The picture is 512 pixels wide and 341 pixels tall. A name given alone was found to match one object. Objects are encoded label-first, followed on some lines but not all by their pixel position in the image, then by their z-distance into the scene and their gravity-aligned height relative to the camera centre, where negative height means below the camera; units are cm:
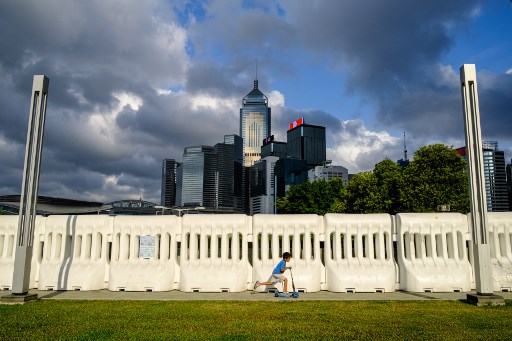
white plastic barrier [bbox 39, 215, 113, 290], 1408 -63
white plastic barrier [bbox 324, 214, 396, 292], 1368 -62
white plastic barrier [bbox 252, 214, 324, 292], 1381 -34
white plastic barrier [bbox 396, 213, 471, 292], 1356 -47
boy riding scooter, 1298 -106
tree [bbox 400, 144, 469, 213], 4647 +644
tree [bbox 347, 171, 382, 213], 5350 +565
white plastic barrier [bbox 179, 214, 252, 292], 1377 -66
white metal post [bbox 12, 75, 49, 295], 1171 +141
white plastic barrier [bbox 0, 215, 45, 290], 1449 -39
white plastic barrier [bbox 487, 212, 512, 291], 1382 -21
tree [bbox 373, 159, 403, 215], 5258 +656
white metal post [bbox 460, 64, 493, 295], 1130 +163
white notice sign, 1456 -43
